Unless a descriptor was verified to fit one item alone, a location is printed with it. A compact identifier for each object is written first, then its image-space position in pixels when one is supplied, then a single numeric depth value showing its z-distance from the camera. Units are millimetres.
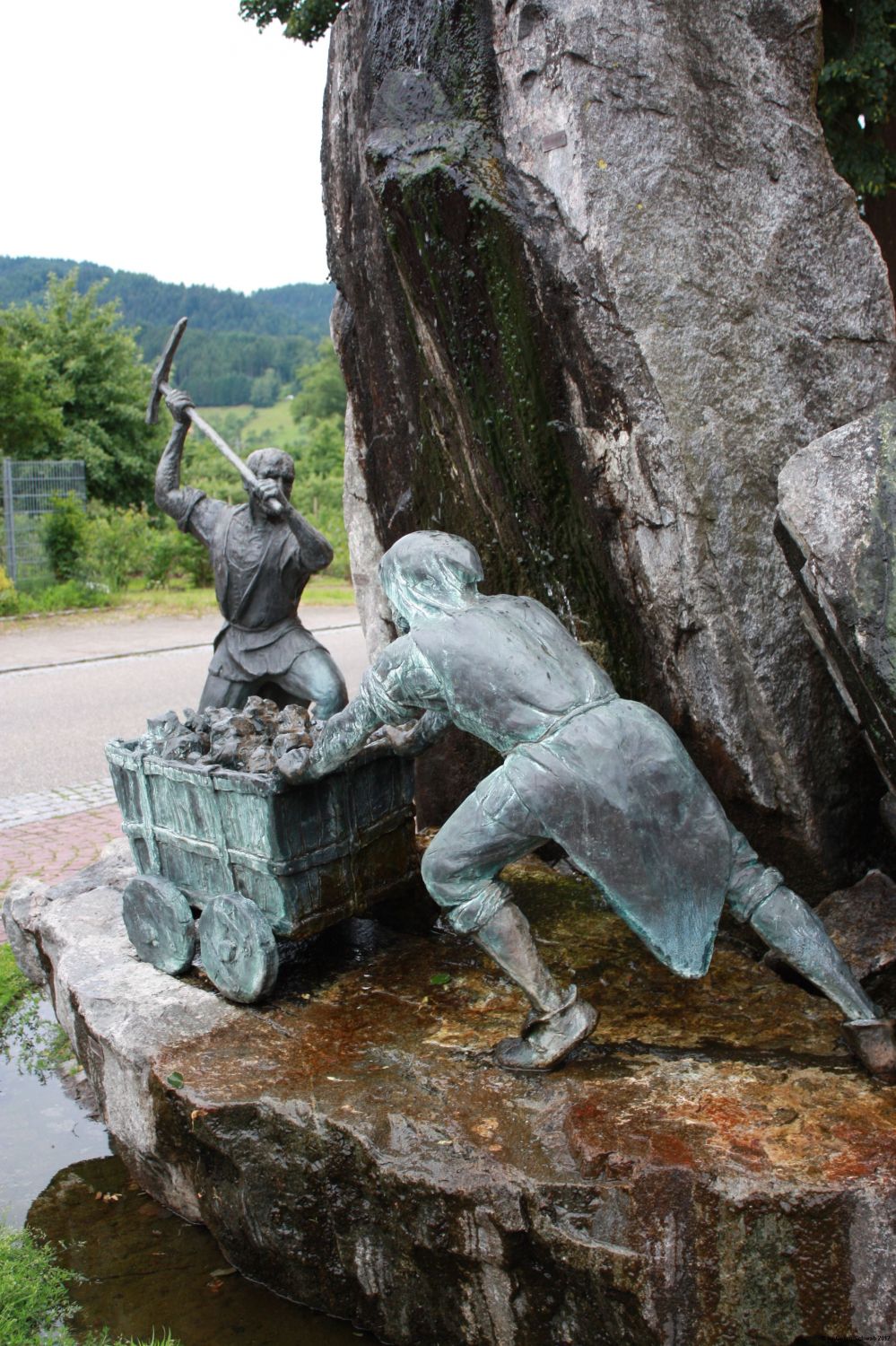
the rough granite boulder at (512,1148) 2592
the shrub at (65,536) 18031
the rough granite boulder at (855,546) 3141
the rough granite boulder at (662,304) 3789
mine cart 3611
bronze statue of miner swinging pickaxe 5195
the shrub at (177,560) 19953
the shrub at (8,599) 16422
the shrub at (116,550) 18406
